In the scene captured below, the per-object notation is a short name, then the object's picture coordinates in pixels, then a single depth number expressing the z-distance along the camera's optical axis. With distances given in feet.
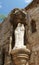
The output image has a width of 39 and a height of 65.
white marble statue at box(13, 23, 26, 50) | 26.21
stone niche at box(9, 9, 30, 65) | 25.22
